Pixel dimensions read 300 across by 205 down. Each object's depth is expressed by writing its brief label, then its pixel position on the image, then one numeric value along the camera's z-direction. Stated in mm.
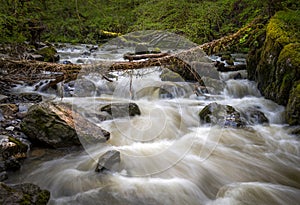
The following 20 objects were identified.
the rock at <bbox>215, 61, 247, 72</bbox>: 9939
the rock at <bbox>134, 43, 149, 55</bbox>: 10762
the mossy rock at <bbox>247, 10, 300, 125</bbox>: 5793
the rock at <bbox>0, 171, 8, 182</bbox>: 3518
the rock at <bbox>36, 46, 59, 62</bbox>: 10359
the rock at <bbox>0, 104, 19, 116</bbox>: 5458
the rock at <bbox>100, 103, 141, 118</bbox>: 6382
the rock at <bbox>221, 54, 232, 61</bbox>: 11241
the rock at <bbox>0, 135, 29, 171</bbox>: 3730
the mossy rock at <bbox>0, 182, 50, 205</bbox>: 2601
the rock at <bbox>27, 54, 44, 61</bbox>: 9188
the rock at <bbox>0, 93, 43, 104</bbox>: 6492
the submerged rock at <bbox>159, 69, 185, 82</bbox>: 8956
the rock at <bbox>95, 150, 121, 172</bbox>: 4023
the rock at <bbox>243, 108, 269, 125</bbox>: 6292
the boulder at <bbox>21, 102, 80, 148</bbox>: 4484
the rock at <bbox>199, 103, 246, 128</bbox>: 6012
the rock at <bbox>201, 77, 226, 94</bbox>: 8448
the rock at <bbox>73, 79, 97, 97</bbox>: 7988
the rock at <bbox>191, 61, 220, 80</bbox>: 8277
